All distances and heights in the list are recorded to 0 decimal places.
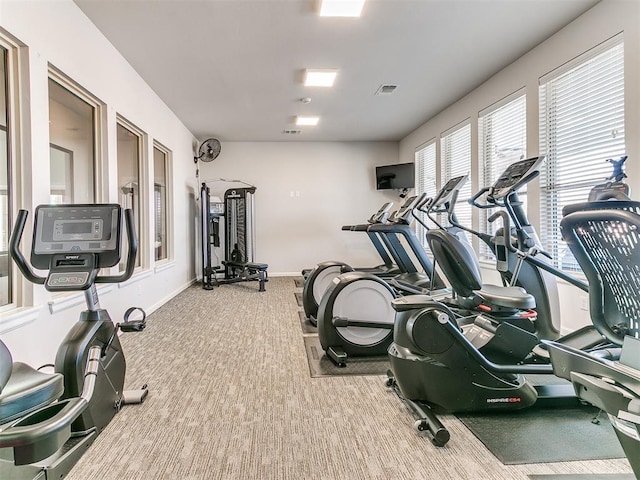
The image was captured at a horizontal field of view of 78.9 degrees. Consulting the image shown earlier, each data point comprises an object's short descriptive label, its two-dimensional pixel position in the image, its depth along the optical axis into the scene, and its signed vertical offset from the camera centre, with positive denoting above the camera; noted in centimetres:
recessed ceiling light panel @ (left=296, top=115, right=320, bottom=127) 650 +194
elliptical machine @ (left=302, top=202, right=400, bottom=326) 436 -58
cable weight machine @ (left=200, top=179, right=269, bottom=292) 728 +5
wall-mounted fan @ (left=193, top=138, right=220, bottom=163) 741 +162
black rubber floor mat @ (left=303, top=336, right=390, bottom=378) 287 -104
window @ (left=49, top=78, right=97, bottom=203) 310 +80
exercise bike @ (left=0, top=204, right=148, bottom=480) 183 -37
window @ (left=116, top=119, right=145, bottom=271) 431 +73
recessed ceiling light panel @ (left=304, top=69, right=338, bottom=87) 454 +188
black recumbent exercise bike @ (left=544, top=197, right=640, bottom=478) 106 -24
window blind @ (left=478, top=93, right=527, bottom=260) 436 +111
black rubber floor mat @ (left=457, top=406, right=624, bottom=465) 178 -103
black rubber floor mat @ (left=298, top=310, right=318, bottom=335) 400 -102
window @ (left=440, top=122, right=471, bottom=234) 563 +112
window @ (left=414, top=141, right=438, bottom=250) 702 +111
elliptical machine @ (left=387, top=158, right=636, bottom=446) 211 -77
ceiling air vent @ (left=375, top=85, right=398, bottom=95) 509 +191
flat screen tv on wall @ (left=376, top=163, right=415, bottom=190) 785 +115
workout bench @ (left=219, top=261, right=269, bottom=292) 665 -72
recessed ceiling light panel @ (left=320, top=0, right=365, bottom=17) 308 +183
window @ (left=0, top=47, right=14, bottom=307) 242 +31
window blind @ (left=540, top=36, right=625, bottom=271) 316 +90
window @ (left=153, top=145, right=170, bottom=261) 554 +50
